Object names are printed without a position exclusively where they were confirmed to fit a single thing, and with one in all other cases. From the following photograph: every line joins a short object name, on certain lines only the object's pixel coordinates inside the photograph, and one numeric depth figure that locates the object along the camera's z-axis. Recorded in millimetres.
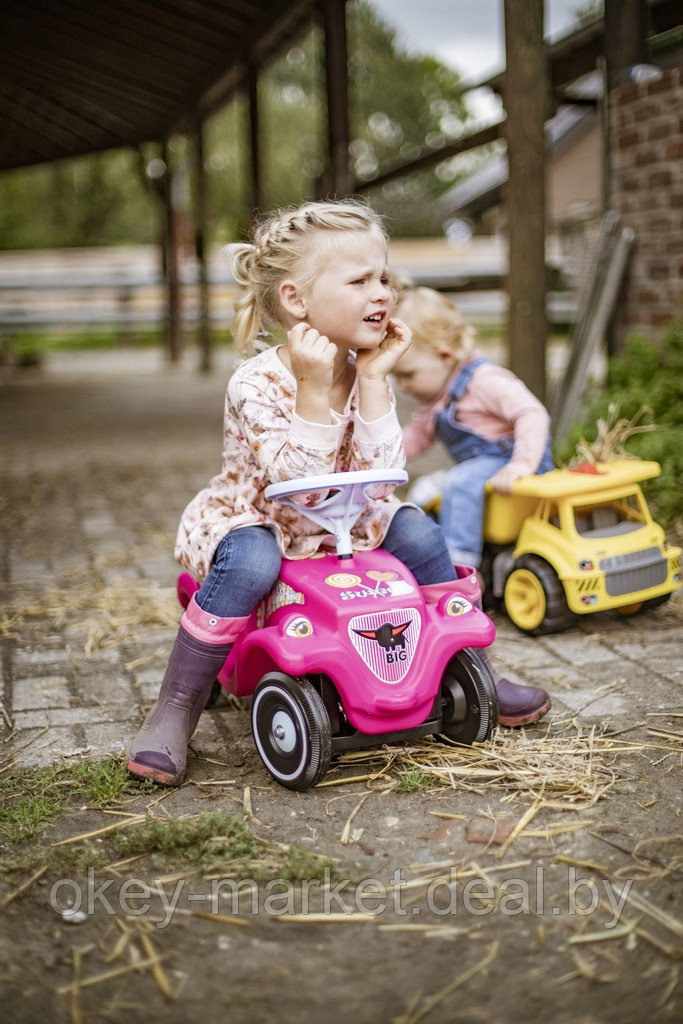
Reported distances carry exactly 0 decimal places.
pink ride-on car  2314
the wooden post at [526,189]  4945
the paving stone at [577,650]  3172
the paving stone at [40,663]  3197
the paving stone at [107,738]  2619
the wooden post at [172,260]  14609
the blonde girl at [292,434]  2408
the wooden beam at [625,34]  5504
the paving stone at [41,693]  2932
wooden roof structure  7605
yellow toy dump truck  3260
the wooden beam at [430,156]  6278
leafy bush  4430
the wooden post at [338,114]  7441
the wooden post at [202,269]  13021
